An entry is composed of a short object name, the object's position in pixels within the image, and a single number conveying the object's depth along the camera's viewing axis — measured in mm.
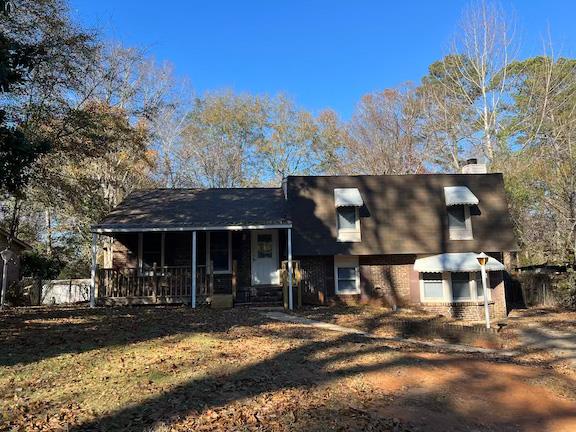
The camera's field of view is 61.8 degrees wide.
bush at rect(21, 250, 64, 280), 27109
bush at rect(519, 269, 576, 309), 19016
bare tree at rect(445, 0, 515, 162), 24844
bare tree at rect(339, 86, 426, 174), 30516
